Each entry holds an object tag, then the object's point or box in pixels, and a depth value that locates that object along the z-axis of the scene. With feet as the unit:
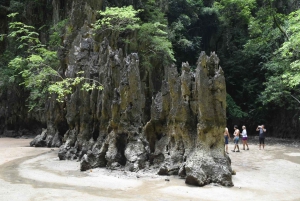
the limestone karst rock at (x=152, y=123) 37.14
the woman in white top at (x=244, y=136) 63.21
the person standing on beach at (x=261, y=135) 66.30
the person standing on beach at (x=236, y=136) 60.34
